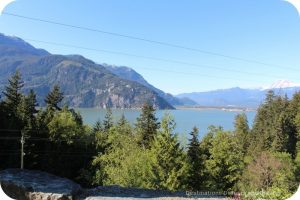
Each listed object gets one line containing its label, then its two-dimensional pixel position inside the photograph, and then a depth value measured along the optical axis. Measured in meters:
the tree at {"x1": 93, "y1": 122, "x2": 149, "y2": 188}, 13.68
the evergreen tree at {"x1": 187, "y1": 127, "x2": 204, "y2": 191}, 13.91
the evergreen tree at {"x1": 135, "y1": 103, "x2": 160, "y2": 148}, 17.98
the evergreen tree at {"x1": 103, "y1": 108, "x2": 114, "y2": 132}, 23.54
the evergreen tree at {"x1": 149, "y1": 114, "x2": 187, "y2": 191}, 11.40
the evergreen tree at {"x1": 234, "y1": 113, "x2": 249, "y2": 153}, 24.58
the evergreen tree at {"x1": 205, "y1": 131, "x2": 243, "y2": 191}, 12.31
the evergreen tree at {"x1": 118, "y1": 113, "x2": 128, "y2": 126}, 20.29
